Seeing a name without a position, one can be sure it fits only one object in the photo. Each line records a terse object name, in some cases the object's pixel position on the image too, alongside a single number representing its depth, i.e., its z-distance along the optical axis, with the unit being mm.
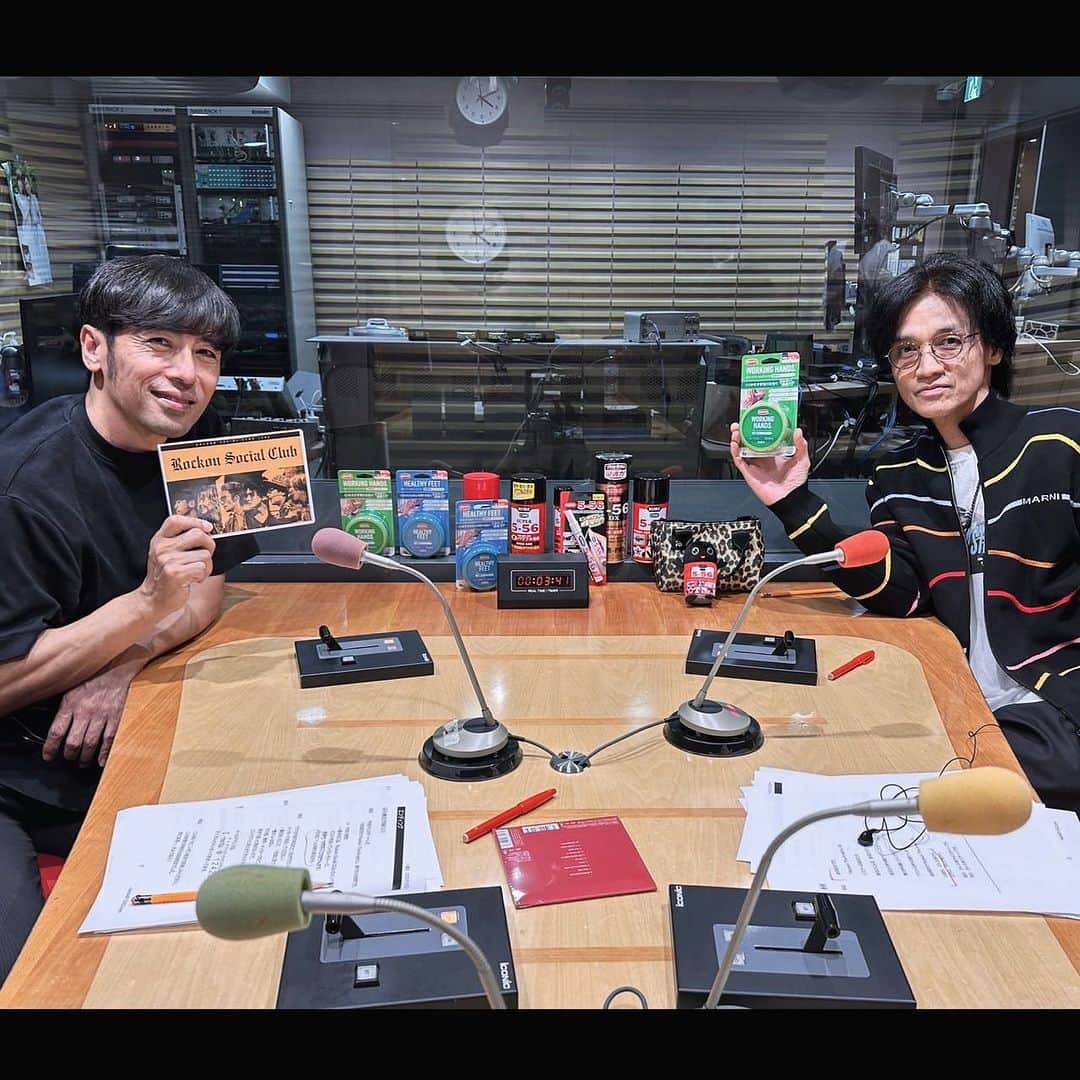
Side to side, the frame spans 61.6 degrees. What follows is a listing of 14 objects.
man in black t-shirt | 1538
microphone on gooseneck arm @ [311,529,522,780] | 1347
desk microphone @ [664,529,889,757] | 1412
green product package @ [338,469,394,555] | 2186
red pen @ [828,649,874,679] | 1668
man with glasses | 1845
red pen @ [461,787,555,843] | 1200
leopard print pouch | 2061
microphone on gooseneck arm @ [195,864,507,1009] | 642
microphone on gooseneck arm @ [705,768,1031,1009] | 680
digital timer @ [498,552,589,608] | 1988
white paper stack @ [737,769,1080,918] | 1088
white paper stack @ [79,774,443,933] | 1086
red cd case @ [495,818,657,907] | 1099
